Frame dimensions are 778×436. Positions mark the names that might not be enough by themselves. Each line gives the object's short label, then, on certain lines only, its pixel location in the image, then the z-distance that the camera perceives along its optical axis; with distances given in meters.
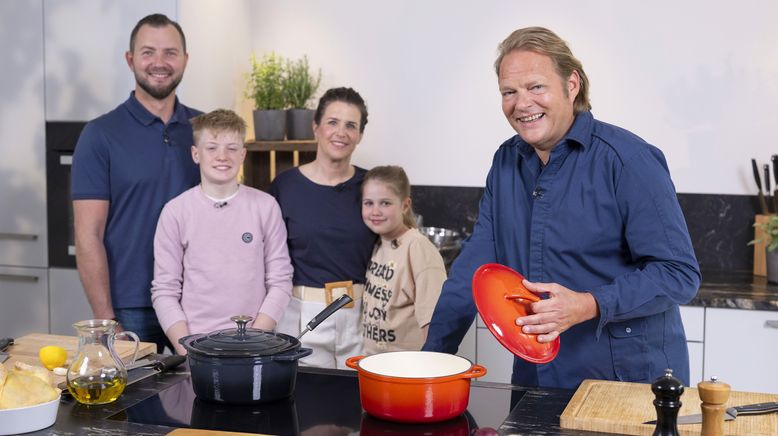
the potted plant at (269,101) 3.70
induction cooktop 1.59
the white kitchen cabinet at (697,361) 3.06
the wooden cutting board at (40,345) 2.00
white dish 1.53
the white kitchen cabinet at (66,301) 3.52
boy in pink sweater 2.62
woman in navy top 2.78
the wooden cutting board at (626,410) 1.50
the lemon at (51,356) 1.91
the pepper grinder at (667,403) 1.30
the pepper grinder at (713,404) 1.32
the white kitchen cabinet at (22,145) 3.52
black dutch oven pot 1.68
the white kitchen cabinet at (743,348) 3.00
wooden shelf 3.63
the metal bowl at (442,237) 3.54
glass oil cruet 1.69
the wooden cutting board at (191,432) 1.53
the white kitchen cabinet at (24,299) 3.58
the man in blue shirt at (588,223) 1.83
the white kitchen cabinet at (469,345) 3.34
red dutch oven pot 1.56
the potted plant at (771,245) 3.24
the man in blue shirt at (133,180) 2.82
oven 3.52
